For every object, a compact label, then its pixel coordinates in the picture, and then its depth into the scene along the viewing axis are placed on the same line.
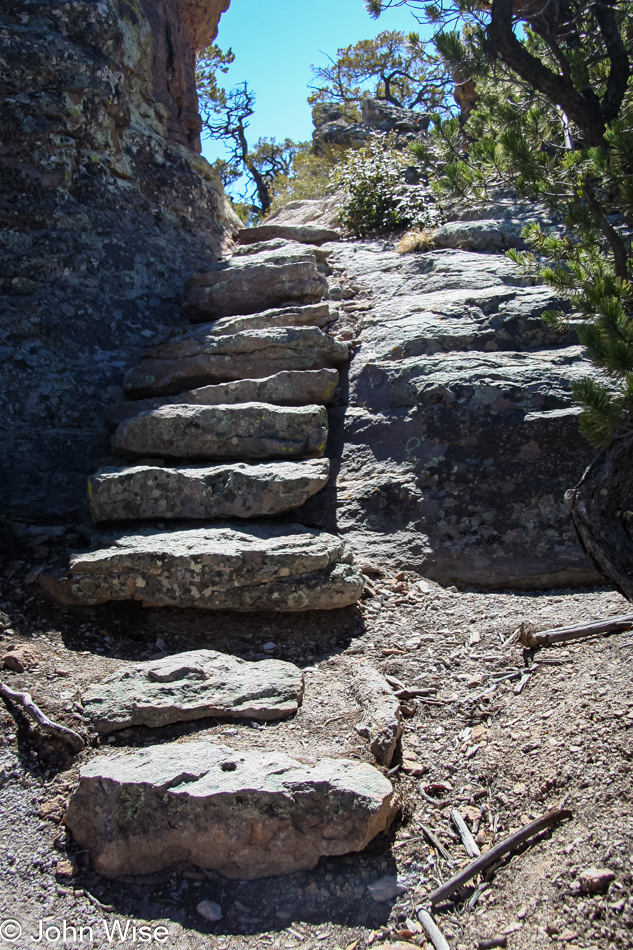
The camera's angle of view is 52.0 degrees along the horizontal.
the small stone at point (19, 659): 3.64
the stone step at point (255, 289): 6.65
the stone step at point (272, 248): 7.89
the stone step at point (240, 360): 5.79
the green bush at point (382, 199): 9.09
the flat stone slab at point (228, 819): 2.67
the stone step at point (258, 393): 5.48
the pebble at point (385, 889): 2.51
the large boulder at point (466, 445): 4.70
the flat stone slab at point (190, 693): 3.34
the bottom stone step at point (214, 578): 4.22
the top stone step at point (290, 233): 8.61
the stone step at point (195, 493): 4.68
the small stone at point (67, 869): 2.67
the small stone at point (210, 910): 2.47
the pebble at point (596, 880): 2.18
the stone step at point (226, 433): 5.11
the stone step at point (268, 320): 6.18
